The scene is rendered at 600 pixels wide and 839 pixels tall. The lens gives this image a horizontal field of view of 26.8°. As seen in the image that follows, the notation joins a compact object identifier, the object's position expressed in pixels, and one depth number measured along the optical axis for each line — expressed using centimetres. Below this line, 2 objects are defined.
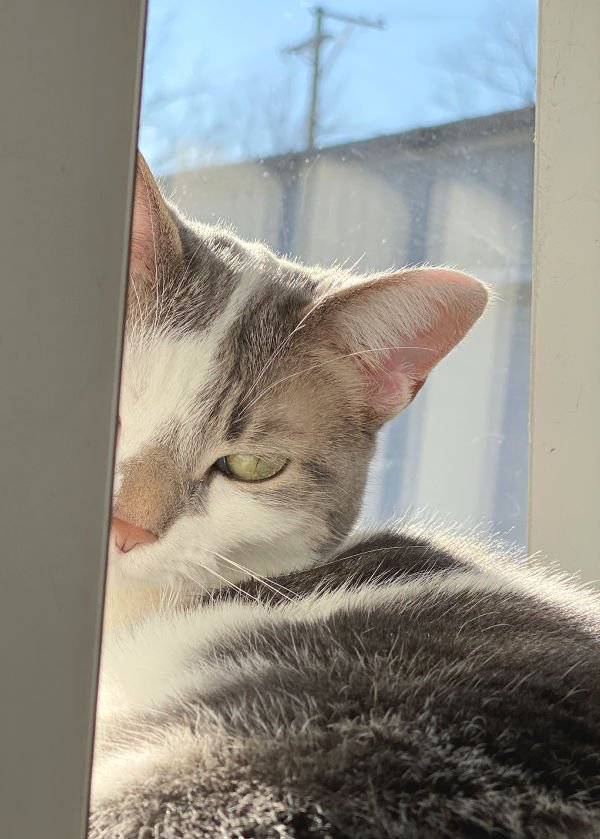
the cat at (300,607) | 26
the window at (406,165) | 54
